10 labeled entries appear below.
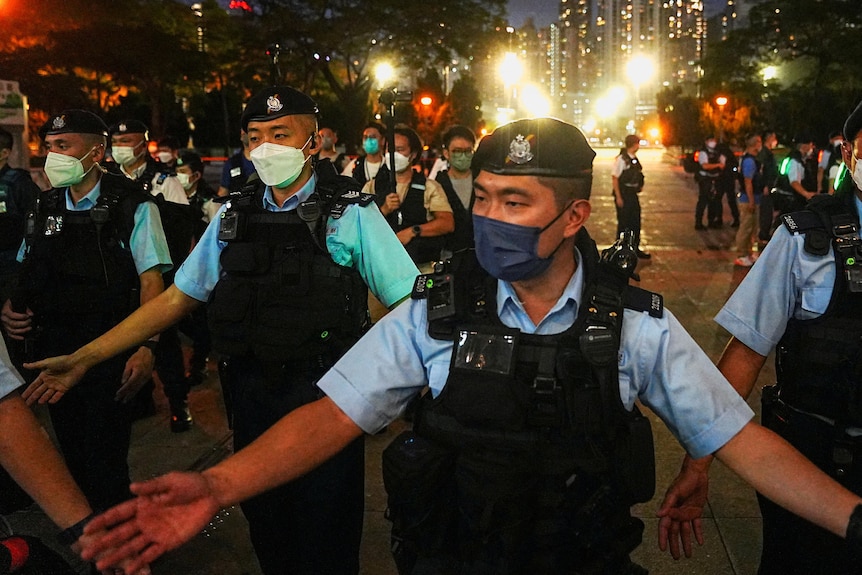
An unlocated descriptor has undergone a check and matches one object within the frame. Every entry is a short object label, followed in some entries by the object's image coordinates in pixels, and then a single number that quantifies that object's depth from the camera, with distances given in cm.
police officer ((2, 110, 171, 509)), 371
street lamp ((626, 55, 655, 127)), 3578
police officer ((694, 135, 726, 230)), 1588
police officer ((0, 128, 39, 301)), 581
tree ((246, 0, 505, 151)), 3114
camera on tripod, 647
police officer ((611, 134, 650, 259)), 1259
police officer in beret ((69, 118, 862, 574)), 195
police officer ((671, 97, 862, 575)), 254
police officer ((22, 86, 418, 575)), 309
